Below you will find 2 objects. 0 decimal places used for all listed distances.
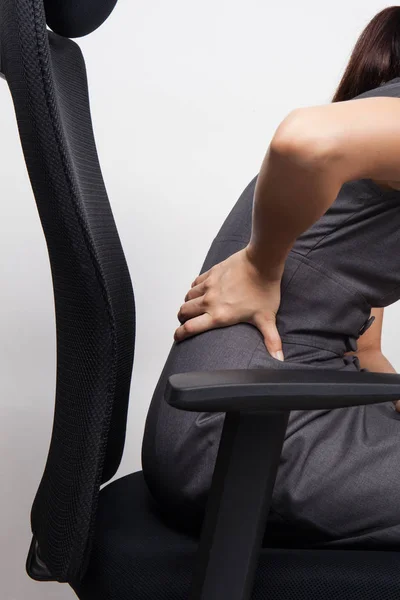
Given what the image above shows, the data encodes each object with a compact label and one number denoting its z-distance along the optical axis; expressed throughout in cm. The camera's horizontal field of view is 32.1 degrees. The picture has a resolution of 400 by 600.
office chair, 50
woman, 63
